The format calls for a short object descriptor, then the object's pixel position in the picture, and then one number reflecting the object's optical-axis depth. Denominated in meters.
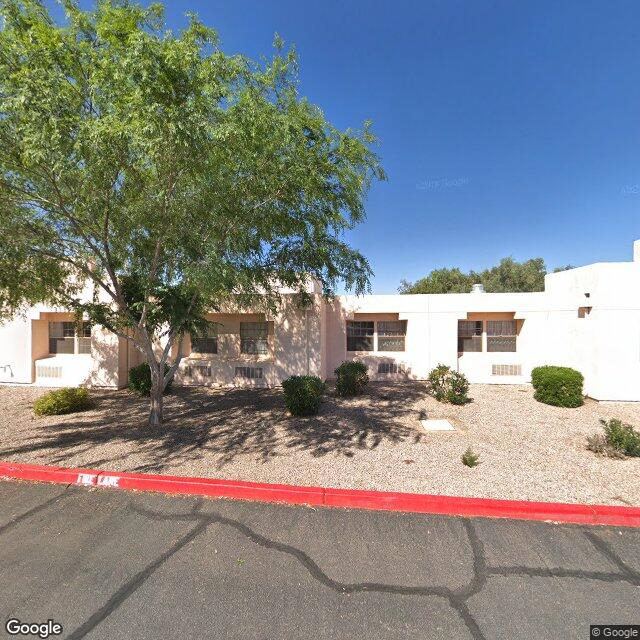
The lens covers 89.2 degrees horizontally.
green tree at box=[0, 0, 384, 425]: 4.29
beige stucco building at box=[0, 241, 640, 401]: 11.32
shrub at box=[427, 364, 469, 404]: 9.04
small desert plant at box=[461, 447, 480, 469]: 5.25
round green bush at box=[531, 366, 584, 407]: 8.78
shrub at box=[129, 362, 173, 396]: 10.13
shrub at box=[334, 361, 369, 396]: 9.89
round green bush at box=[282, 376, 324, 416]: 7.85
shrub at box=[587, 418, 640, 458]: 5.47
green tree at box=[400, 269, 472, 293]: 35.46
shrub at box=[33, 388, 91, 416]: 7.96
